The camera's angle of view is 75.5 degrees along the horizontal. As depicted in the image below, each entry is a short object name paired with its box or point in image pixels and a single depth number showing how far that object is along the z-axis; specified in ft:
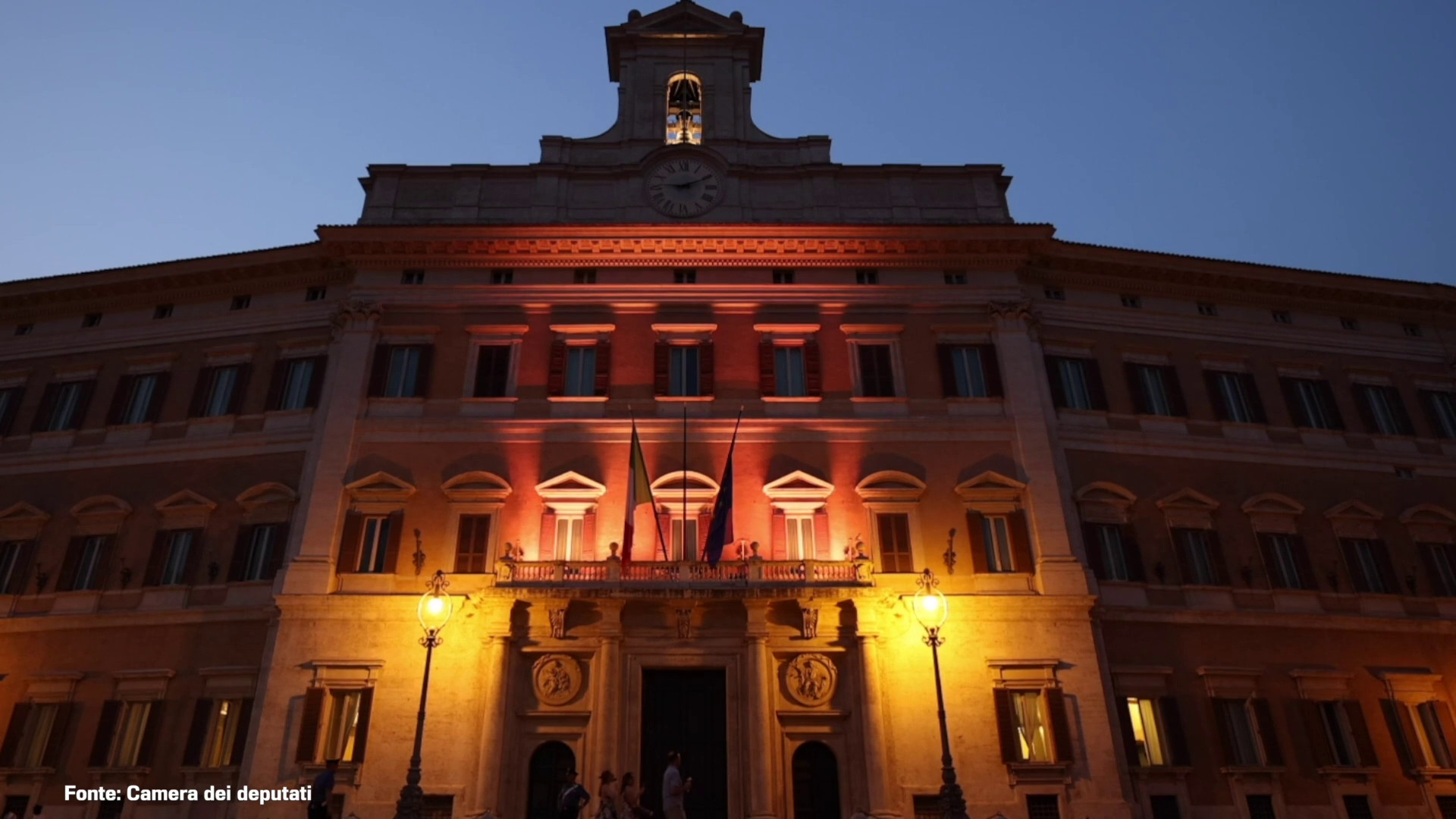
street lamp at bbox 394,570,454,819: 55.67
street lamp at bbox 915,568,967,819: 57.31
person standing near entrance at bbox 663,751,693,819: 52.24
